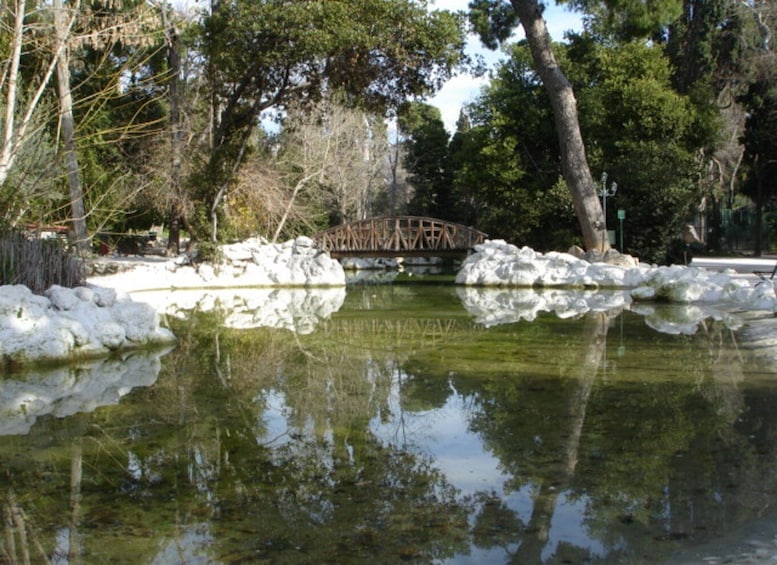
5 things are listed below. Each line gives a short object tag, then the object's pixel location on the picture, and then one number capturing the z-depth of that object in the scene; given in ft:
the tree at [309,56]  57.57
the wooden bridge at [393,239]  72.13
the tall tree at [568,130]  59.26
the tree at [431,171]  112.27
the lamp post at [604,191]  66.03
